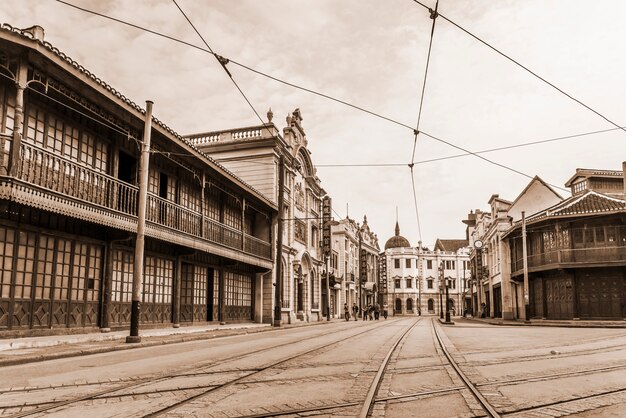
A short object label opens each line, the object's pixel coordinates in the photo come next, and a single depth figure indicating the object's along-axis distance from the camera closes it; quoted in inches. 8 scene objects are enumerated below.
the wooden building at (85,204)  504.4
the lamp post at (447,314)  1476.9
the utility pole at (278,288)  1087.6
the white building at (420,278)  3553.2
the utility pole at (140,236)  570.9
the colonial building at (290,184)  1298.0
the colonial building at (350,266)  2409.0
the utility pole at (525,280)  1316.4
